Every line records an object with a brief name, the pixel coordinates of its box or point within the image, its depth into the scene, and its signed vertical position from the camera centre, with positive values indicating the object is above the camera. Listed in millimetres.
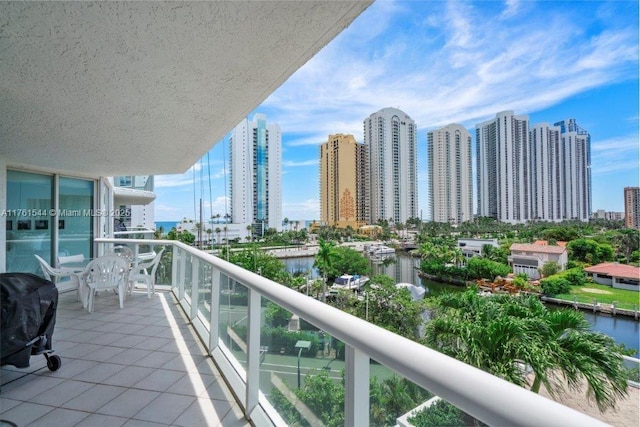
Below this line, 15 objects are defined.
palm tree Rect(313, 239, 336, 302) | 31922 -3821
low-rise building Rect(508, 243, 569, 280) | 25234 -3458
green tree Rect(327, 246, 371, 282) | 38875 -5642
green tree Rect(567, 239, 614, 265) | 24250 -2687
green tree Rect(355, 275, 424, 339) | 22844 -6536
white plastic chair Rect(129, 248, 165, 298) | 6016 -1024
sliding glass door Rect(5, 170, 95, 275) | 5664 +37
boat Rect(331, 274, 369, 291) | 32019 -6715
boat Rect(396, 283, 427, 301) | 26438 -6077
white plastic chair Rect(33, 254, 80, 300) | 5489 -893
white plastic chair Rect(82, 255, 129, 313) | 5336 -907
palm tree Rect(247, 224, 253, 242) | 41531 -1657
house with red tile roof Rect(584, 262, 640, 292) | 21641 -3986
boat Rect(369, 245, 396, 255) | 51781 -5184
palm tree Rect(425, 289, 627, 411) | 7688 -3363
